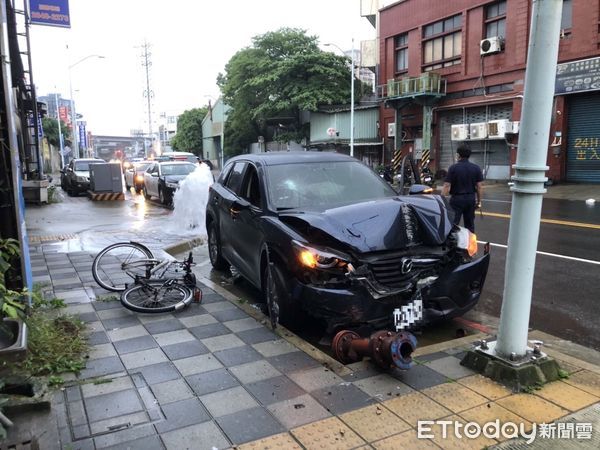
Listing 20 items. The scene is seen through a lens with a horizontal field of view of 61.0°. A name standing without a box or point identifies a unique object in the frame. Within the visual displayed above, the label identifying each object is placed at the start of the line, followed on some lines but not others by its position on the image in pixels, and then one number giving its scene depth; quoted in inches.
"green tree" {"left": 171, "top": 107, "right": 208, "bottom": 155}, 2659.9
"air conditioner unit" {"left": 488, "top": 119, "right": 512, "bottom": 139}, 945.5
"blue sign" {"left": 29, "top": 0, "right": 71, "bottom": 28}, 617.6
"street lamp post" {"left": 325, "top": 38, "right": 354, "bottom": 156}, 1253.1
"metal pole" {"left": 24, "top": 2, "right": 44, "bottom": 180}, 625.3
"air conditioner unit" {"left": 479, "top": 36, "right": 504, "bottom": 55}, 971.8
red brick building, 837.2
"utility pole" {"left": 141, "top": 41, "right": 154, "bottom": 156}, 2876.5
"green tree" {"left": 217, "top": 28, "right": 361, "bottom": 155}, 1434.5
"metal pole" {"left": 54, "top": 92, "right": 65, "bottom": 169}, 1947.3
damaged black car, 168.2
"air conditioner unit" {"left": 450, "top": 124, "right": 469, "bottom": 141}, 1034.1
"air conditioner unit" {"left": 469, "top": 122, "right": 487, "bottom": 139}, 988.6
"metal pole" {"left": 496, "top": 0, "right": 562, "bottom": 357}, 135.4
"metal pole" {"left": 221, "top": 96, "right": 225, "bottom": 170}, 1932.6
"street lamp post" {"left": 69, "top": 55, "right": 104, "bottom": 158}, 1867.6
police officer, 334.6
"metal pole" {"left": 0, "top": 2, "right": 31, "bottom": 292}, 158.9
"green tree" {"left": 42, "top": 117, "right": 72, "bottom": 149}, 2192.4
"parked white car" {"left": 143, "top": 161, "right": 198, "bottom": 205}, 707.7
